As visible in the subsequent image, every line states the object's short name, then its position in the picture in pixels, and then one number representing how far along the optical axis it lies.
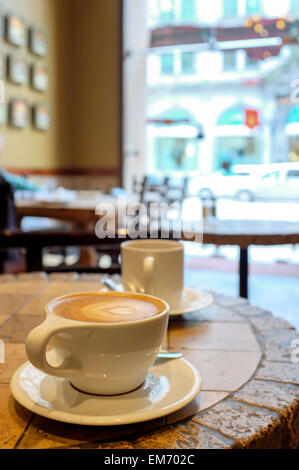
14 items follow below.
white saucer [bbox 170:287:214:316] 0.74
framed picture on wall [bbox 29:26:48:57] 4.98
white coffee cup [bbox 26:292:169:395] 0.42
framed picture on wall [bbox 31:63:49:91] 5.05
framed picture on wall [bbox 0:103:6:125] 4.44
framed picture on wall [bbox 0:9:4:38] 4.42
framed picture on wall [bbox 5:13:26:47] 4.52
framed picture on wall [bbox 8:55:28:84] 4.60
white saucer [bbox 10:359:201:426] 0.42
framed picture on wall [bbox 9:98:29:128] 4.66
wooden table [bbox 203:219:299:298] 1.80
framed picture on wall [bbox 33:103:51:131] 5.11
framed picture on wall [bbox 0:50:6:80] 4.45
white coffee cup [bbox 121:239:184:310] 0.72
